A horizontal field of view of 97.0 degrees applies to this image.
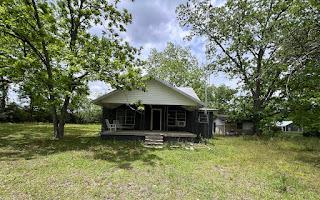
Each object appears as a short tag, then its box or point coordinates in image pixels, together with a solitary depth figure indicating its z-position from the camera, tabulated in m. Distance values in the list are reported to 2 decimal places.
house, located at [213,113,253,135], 18.20
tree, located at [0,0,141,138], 7.52
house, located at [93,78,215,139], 9.83
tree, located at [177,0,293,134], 14.12
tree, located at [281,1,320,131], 5.52
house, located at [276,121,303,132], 31.92
